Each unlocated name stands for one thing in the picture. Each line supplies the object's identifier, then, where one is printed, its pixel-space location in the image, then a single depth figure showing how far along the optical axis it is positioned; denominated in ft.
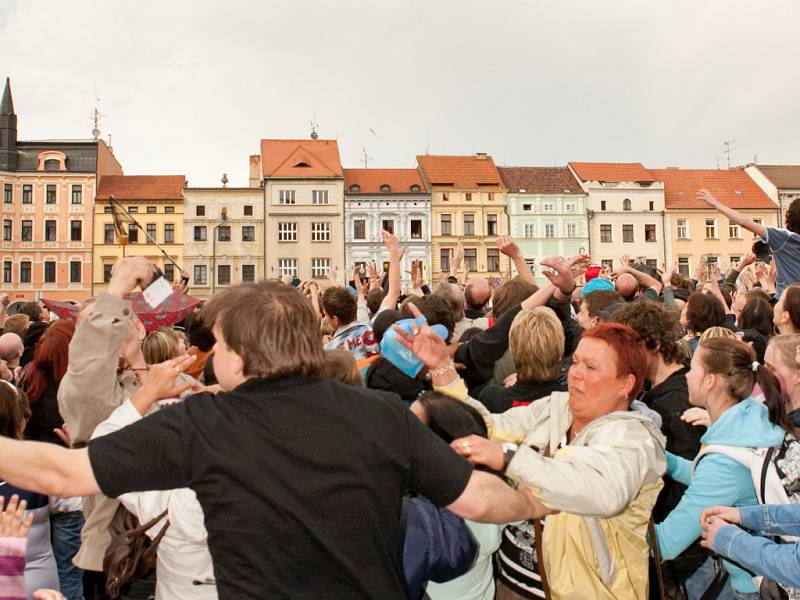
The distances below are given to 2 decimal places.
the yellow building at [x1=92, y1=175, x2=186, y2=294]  153.28
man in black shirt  6.06
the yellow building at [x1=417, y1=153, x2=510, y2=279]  163.94
